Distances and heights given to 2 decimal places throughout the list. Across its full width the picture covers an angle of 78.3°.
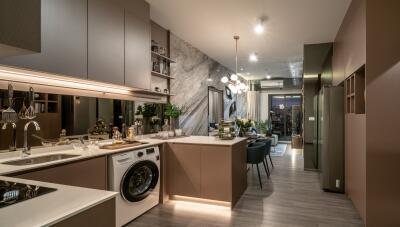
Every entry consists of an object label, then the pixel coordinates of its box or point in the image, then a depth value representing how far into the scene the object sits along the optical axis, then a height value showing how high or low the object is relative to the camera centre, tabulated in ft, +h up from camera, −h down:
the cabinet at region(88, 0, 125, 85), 8.79 +2.82
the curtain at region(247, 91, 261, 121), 37.50 +1.61
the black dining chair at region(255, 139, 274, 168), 16.24 -1.90
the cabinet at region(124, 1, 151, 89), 10.68 +3.22
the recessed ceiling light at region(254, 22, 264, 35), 13.56 +4.92
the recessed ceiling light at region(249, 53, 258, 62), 21.61 +5.26
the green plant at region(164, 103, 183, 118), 14.44 +0.21
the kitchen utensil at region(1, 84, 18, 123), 5.98 -0.03
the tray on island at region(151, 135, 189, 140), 12.72 -1.21
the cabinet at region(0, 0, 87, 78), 7.03 +2.31
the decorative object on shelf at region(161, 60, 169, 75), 14.88 +2.80
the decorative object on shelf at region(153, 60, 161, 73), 13.88 +2.77
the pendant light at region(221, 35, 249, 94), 20.31 +2.46
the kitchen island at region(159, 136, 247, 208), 10.84 -2.56
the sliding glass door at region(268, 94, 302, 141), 36.96 +0.22
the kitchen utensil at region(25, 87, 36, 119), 7.25 +0.16
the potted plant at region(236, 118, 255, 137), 15.65 -0.68
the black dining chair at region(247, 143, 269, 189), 13.94 -2.28
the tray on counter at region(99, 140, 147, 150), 9.19 -1.21
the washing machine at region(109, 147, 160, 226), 8.79 -2.62
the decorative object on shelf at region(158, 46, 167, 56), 14.25 +3.81
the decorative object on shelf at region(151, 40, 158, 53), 13.55 +3.81
